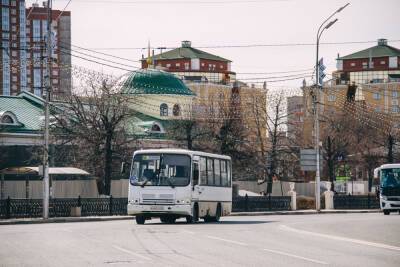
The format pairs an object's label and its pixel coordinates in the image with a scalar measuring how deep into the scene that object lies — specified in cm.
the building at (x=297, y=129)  9791
